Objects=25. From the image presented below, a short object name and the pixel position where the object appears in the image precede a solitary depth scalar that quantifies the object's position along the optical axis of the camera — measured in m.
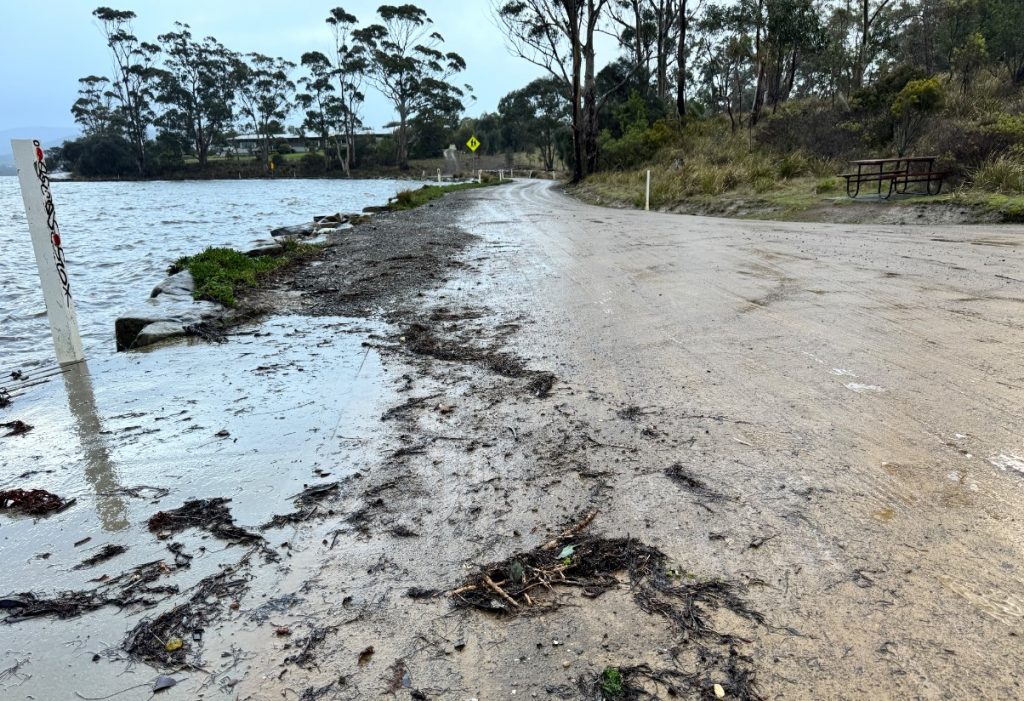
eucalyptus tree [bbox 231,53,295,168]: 77.44
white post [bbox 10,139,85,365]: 5.03
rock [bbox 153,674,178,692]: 1.90
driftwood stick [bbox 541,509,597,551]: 2.47
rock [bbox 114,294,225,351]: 6.15
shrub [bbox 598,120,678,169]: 31.12
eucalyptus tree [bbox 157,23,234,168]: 74.62
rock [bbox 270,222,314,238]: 15.10
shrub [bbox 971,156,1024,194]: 12.16
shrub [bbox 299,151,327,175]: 83.75
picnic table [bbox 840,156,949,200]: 13.26
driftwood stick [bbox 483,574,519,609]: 2.17
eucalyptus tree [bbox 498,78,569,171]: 70.75
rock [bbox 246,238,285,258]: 10.74
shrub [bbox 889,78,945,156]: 16.44
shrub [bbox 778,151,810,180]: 19.14
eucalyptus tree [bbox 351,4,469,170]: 65.50
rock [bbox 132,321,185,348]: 6.06
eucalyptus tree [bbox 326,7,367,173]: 68.94
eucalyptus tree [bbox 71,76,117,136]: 75.75
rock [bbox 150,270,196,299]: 7.63
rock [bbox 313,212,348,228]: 17.73
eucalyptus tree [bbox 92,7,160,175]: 71.25
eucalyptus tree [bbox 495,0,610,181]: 32.72
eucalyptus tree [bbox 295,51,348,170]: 76.25
